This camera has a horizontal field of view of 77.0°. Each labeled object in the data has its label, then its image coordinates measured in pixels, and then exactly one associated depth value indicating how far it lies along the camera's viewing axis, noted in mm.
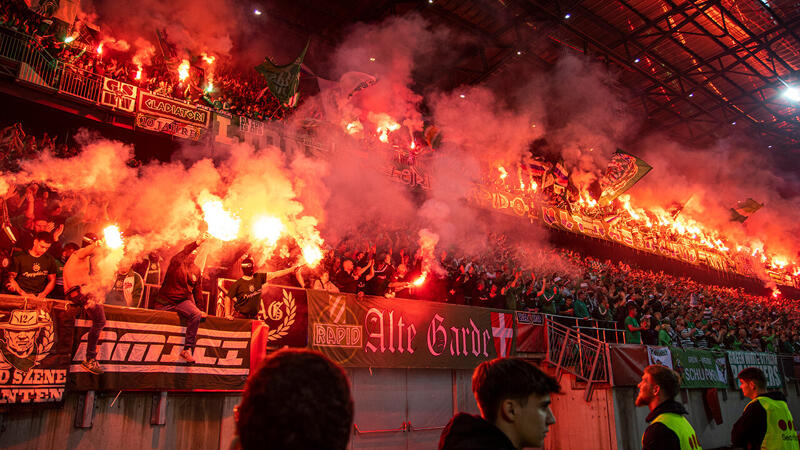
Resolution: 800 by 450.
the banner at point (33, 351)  5387
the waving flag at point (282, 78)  12297
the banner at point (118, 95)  10695
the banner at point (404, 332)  8266
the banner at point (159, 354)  6152
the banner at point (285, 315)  7684
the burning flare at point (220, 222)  9078
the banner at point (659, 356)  10867
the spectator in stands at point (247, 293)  7543
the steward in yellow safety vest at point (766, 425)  4070
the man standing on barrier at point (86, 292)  6035
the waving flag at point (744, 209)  24266
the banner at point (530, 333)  10773
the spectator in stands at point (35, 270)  5949
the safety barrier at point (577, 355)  10195
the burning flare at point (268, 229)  9844
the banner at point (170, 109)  11039
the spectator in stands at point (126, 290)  7617
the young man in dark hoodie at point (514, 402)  2098
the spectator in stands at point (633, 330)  11656
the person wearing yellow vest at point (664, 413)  3139
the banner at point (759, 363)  13102
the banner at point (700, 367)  11570
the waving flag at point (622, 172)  18875
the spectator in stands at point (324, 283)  9242
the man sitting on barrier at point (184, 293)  6797
